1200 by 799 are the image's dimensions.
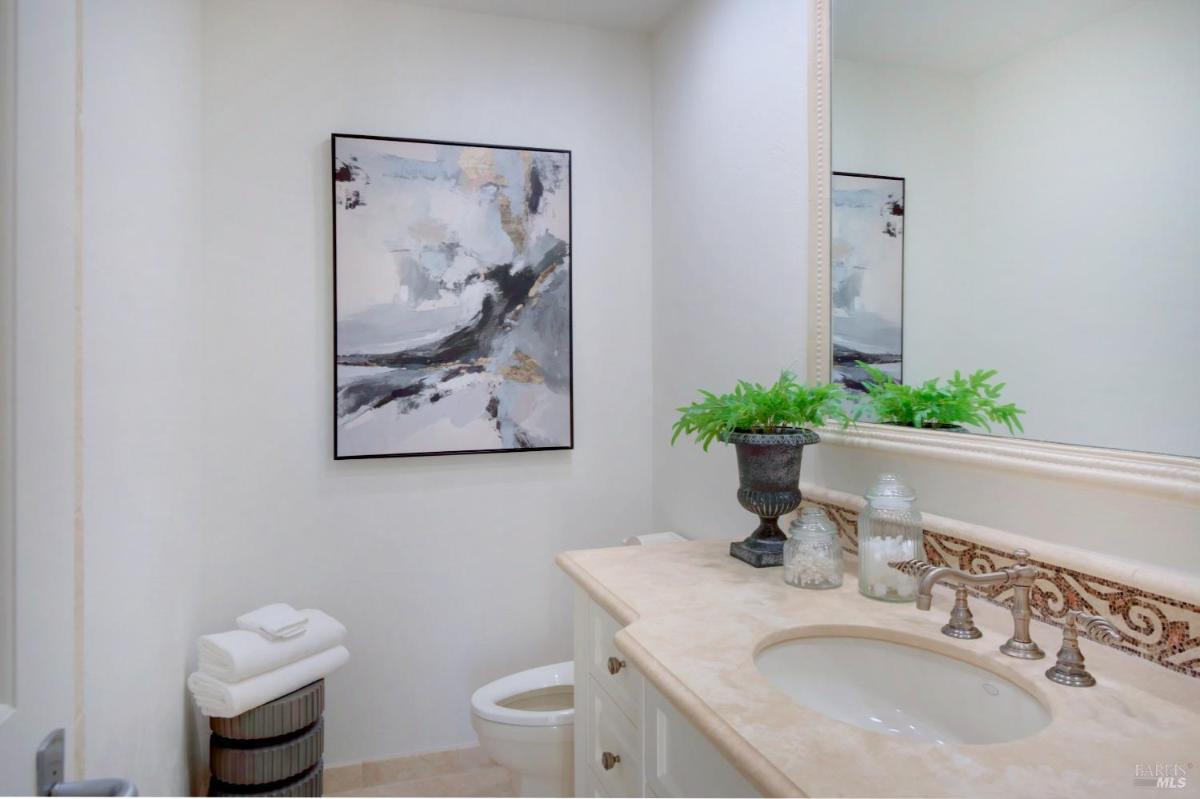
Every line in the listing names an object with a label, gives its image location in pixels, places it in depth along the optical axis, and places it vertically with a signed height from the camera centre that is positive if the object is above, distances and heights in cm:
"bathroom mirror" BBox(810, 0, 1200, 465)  106 +35
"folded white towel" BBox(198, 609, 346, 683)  194 -67
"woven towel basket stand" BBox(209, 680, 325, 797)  199 -93
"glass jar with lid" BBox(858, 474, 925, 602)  133 -24
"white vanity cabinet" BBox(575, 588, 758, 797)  104 -55
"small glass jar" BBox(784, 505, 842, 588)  143 -29
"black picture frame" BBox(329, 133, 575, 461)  237 +44
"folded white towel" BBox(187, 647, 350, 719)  192 -75
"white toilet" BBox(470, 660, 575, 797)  196 -89
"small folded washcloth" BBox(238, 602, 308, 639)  202 -60
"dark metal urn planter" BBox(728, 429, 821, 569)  155 -16
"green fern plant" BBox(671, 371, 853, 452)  158 -1
